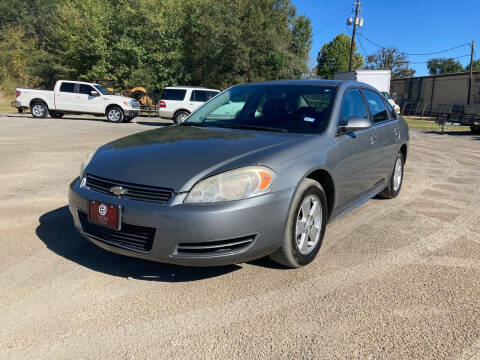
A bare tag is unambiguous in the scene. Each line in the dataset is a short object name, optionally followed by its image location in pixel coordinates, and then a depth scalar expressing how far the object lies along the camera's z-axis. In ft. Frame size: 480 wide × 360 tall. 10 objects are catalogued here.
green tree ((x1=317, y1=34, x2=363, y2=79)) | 204.33
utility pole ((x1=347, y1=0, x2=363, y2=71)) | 117.26
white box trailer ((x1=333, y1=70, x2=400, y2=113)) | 78.69
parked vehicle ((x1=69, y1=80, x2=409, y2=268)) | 8.43
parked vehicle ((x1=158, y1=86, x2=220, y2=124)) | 59.11
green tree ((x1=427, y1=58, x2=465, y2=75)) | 348.18
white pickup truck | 62.23
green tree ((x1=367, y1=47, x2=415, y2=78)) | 262.06
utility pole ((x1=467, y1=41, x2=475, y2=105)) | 115.78
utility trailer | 59.93
